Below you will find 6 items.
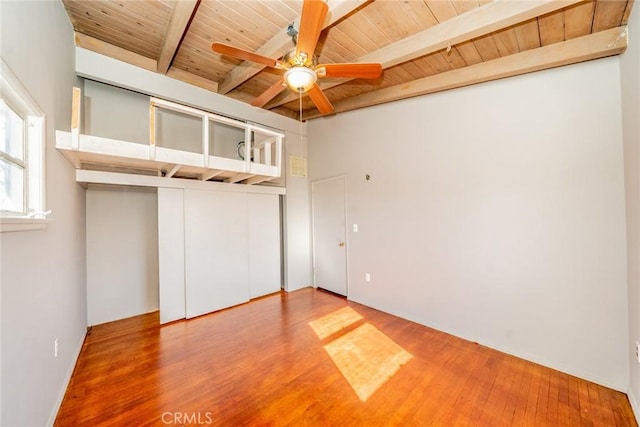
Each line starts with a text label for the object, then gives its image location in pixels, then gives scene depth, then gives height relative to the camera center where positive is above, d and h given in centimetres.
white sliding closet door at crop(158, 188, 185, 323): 332 -47
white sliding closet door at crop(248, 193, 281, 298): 425 -47
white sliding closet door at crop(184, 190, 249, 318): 355 -49
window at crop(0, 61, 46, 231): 137 +44
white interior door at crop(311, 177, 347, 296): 431 -34
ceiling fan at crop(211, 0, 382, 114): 176 +129
